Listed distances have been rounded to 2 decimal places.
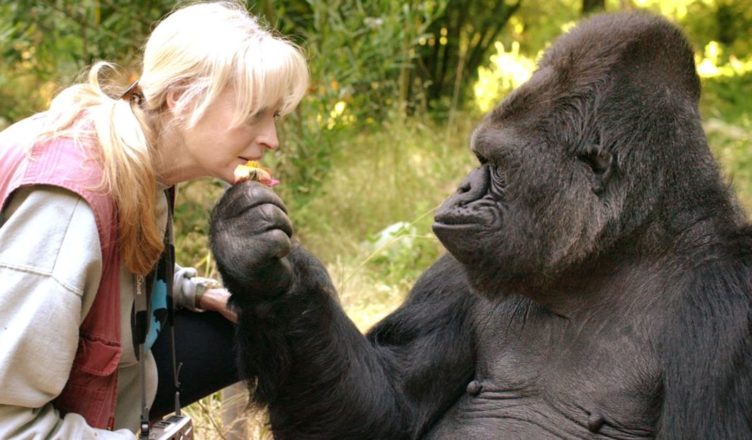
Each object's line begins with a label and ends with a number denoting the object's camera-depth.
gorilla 2.66
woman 2.47
